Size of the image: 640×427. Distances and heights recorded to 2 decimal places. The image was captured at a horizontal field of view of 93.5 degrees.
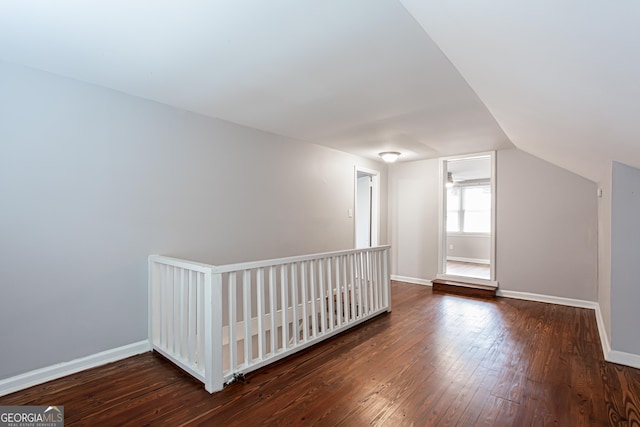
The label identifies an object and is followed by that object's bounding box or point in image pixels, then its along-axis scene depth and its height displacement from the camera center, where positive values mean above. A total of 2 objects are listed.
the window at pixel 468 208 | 8.20 +0.11
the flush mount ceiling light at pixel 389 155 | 4.74 +0.90
